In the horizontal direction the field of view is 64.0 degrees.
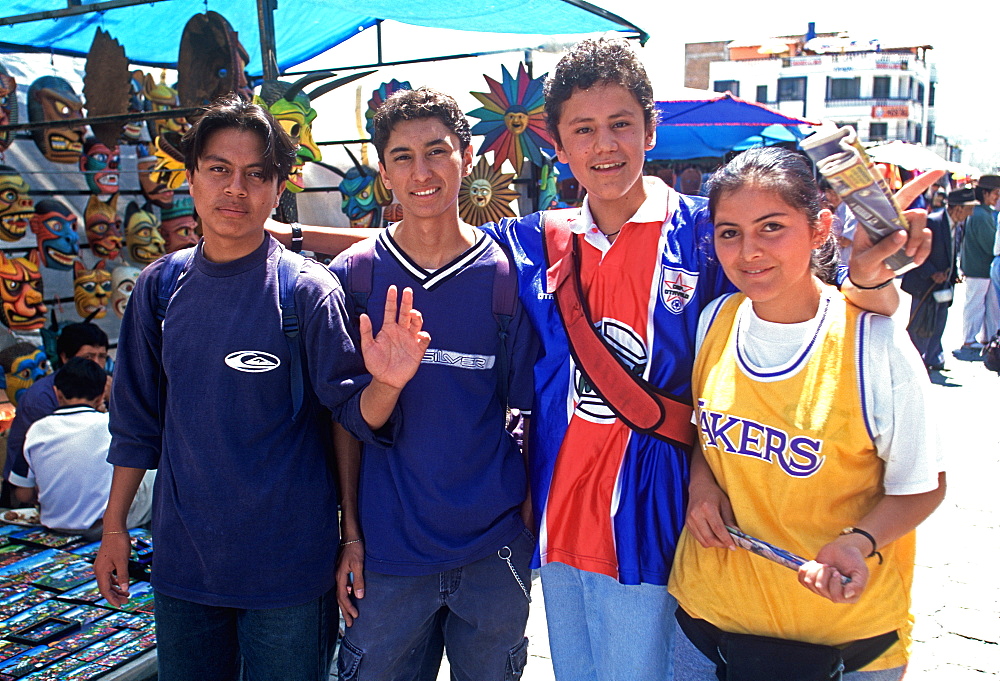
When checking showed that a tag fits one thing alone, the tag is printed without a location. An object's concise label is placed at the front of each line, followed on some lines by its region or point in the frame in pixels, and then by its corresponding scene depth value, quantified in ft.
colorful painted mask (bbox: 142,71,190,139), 15.70
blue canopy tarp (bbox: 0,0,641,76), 15.70
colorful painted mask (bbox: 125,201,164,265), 16.11
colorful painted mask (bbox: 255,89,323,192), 11.59
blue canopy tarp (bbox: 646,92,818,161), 33.14
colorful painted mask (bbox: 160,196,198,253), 16.49
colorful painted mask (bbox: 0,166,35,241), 14.02
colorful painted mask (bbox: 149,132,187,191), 12.93
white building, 161.07
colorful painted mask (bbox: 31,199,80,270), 15.01
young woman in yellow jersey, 4.78
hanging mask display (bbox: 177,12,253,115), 13.34
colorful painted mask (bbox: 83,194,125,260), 15.55
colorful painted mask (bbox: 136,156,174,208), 15.87
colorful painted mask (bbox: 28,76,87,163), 14.89
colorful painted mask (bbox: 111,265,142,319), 16.01
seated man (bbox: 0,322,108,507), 13.23
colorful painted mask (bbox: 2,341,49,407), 14.73
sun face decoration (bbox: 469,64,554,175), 15.94
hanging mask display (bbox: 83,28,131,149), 14.25
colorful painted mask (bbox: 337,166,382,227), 17.71
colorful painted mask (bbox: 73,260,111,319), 15.39
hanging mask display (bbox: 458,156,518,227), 15.84
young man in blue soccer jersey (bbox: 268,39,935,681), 5.85
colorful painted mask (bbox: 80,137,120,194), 15.43
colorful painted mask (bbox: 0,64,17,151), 14.25
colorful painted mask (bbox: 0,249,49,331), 13.93
